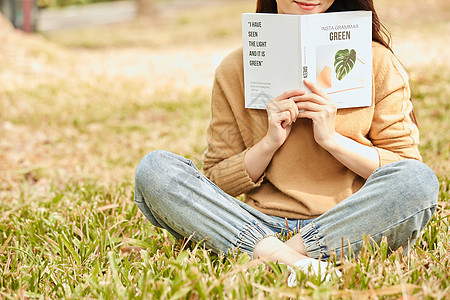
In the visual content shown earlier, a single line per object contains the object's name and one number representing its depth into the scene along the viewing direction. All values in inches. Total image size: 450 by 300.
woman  92.7
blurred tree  617.3
